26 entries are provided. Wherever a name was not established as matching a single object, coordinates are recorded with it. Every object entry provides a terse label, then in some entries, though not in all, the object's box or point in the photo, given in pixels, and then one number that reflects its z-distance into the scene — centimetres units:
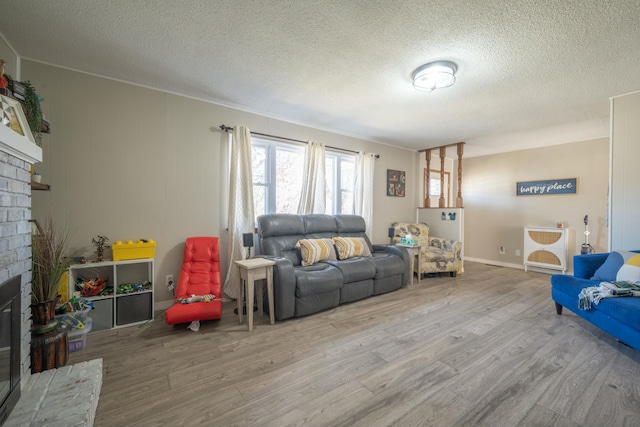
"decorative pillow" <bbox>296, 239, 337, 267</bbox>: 330
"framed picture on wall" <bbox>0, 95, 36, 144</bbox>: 140
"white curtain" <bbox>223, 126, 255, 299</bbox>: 331
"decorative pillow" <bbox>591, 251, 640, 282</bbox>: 250
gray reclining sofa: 273
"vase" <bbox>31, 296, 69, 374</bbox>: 172
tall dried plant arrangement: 185
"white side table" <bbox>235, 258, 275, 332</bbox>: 250
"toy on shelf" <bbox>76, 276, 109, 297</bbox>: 241
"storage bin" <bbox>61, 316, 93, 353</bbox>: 207
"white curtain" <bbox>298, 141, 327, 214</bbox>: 398
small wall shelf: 195
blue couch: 196
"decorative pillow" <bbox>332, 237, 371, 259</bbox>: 359
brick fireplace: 134
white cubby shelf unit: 242
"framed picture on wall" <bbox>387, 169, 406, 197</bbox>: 523
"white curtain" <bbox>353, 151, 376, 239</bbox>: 462
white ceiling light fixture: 236
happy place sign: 479
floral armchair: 447
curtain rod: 330
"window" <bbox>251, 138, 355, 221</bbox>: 374
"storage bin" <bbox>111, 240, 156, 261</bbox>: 256
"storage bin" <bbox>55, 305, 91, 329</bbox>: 204
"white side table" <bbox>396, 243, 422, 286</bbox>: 403
